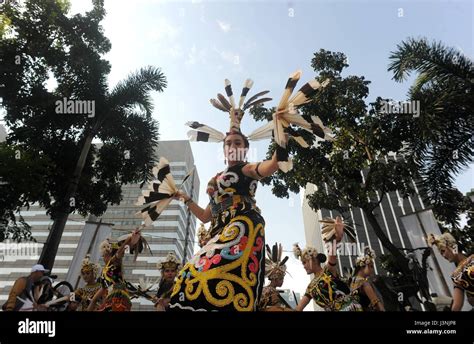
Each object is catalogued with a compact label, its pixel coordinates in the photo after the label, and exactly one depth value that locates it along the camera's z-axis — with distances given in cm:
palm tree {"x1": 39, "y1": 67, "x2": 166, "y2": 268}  922
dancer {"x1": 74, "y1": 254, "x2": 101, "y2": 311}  409
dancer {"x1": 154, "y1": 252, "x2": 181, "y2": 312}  347
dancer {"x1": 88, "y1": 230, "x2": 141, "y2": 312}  268
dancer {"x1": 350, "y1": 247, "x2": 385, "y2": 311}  304
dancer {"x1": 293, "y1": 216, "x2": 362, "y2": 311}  277
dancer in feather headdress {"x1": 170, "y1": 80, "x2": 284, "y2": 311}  163
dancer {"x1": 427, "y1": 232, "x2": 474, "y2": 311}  245
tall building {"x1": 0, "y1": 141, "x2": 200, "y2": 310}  4244
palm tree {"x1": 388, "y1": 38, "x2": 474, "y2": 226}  623
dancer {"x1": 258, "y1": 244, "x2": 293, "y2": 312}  350
